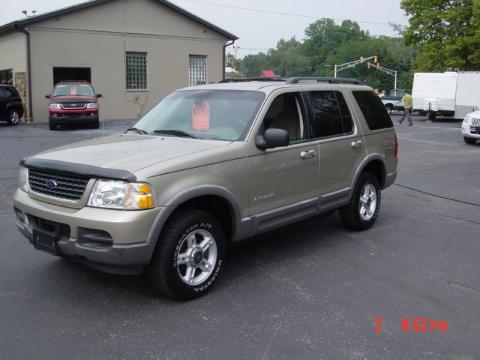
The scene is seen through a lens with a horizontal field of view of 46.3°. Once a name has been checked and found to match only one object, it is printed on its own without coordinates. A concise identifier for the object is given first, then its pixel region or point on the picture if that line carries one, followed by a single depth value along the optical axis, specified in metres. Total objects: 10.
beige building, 25.17
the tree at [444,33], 33.69
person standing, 27.83
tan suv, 4.19
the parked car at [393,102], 37.53
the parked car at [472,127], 17.70
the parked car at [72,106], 21.61
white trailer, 28.86
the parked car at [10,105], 22.89
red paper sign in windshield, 5.38
